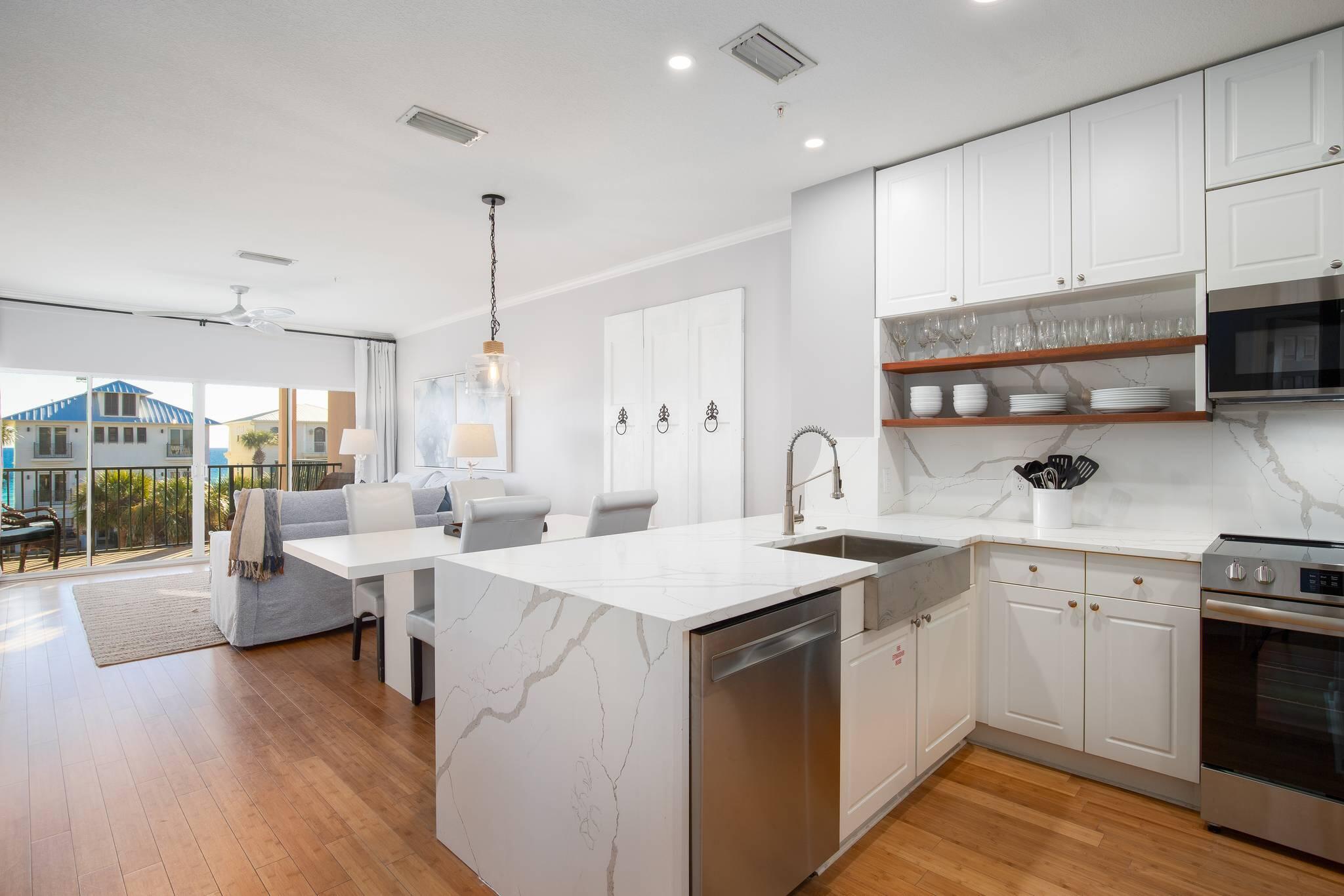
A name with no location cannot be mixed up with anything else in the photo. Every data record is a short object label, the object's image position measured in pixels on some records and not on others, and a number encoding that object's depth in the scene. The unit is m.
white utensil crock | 2.71
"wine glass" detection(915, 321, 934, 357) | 3.13
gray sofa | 3.99
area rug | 4.01
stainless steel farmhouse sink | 1.92
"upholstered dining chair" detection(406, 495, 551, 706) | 2.78
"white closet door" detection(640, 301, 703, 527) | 4.44
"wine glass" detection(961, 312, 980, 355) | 2.99
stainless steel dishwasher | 1.40
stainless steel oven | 1.86
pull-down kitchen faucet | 2.52
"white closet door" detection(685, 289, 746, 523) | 4.12
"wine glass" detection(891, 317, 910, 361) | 3.27
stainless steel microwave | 2.06
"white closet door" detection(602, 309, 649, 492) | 4.77
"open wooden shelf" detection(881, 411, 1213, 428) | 2.40
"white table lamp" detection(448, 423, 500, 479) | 5.48
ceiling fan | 5.16
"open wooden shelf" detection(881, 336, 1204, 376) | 2.44
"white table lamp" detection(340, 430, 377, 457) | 7.34
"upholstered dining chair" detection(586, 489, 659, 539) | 3.06
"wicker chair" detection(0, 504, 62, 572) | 5.62
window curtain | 7.84
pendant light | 3.86
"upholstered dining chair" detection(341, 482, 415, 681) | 3.66
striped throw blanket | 3.90
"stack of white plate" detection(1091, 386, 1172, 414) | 2.52
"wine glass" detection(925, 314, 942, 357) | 3.12
